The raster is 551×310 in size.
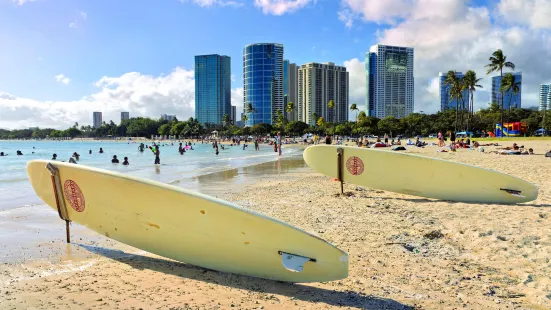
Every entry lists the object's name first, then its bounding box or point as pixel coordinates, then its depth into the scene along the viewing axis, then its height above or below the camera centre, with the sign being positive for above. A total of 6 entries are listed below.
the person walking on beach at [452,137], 23.02 -0.13
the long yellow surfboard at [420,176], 6.46 -0.76
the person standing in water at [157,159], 22.34 -1.35
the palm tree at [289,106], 91.94 +7.38
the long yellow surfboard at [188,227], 3.20 -0.90
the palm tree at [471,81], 51.78 +7.62
